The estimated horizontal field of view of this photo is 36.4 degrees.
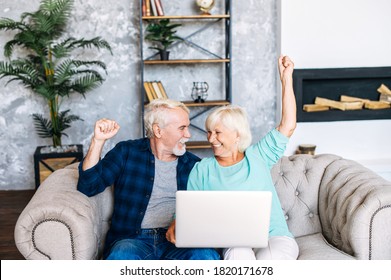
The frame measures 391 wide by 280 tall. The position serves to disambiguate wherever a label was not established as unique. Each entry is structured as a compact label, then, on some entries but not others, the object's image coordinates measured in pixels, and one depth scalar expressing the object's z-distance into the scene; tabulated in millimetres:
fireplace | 5441
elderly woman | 2627
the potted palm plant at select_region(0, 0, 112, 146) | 5035
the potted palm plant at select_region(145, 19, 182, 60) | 5227
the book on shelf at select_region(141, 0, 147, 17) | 5228
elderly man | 2637
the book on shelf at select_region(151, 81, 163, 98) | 5320
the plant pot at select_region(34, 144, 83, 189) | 5086
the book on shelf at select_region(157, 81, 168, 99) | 5332
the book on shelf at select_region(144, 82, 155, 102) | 5297
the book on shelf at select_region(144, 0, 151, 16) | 5223
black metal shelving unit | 5254
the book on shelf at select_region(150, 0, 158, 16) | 5229
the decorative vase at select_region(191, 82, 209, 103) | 5461
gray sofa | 2395
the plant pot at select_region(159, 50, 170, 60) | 5297
